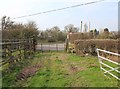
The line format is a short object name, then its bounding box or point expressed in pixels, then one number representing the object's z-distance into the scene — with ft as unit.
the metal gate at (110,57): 12.45
